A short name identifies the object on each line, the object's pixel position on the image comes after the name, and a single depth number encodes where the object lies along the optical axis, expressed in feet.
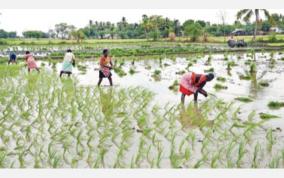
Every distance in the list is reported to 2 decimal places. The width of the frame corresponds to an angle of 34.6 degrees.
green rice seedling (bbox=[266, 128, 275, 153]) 15.81
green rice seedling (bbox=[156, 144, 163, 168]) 14.12
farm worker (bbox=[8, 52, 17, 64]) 45.23
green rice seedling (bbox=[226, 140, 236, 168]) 13.98
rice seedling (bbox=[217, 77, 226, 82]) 35.64
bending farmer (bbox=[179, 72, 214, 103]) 22.45
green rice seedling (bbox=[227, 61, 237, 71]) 45.53
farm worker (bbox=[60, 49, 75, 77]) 33.55
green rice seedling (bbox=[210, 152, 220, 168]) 13.99
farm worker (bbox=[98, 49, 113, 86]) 29.81
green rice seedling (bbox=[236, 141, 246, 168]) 14.11
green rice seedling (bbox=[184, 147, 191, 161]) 14.72
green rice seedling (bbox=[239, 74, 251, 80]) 36.88
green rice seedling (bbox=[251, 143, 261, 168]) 14.08
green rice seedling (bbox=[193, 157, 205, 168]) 13.72
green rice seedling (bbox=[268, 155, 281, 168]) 13.64
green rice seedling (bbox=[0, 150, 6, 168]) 14.34
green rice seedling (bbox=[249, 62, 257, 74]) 42.35
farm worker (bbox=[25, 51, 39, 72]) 39.70
